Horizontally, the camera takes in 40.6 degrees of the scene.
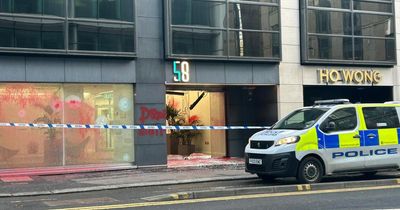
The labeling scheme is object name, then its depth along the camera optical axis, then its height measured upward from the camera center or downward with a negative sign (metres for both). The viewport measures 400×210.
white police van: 11.61 -0.59
